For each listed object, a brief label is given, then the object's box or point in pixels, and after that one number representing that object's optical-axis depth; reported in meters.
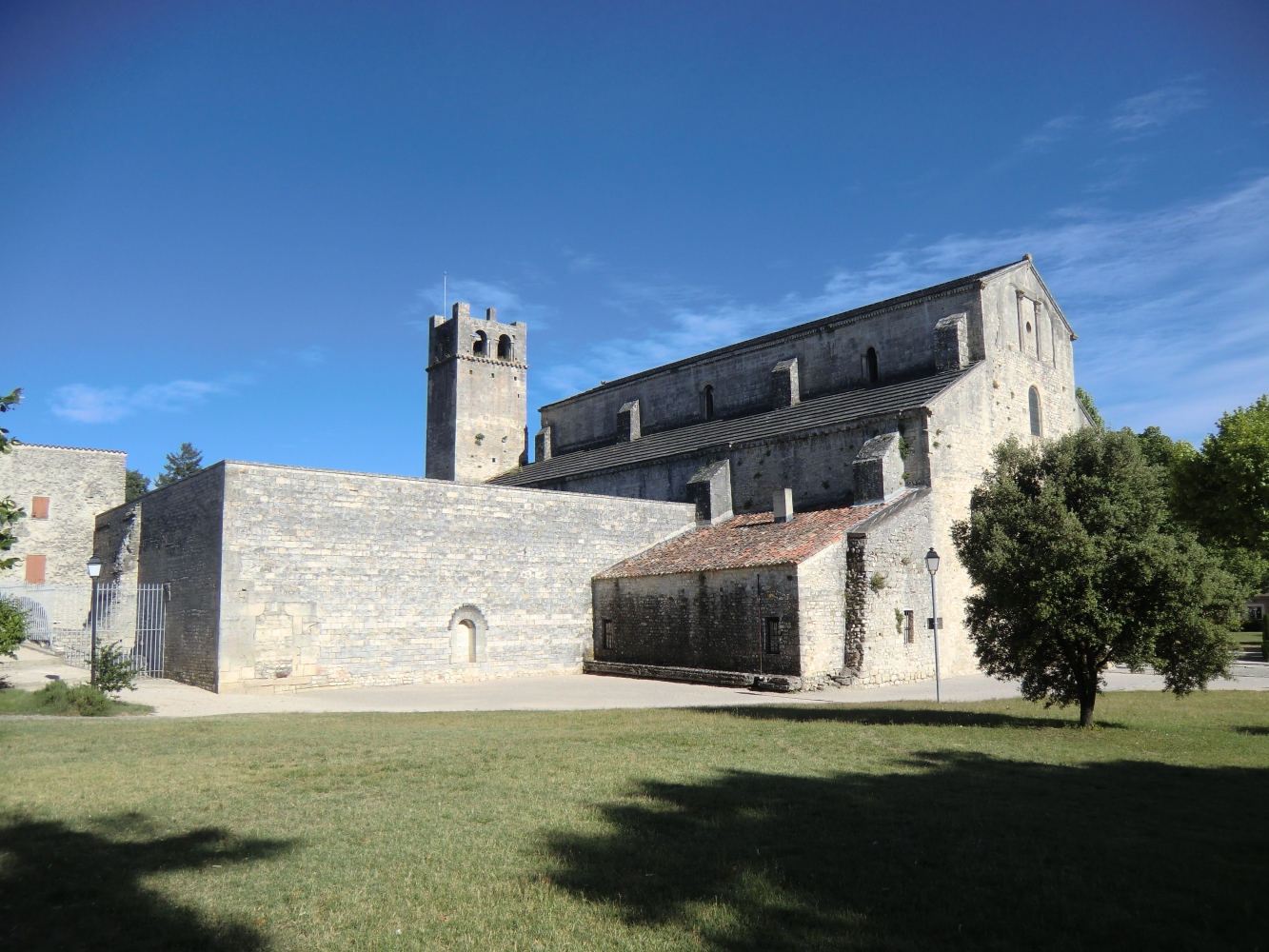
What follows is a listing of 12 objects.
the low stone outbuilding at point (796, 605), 22.42
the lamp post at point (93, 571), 18.67
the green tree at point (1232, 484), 25.70
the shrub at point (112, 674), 17.55
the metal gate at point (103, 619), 25.41
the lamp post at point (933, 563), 18.63
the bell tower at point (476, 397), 45.06
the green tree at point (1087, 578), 13.33
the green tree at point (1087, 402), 47.77
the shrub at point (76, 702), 15.87
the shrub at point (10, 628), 17.75
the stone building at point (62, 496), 37.25
